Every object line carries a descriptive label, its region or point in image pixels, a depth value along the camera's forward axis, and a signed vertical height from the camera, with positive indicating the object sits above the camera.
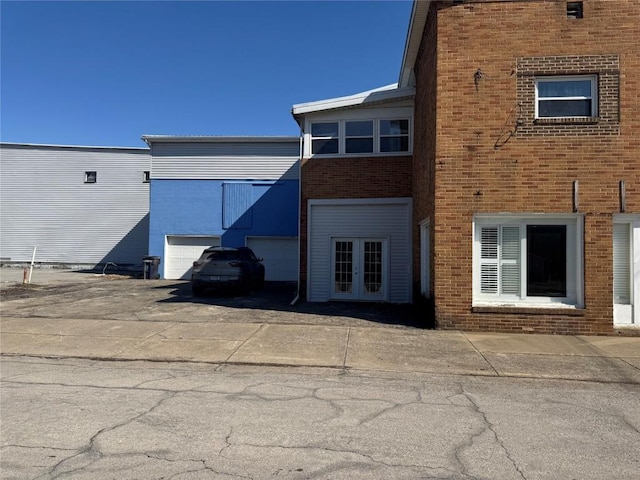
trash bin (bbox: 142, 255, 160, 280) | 21.12 -0.97
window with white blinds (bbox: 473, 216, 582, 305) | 9.26 -0.23
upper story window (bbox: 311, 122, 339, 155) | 13.81 +3.37
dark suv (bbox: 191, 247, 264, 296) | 14.25 -0.76
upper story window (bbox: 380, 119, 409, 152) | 13.52 +3.41
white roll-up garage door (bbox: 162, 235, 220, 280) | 22.20 -0.37
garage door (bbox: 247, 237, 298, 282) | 21.56 -0.56
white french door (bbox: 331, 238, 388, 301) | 13.64 -0.63
